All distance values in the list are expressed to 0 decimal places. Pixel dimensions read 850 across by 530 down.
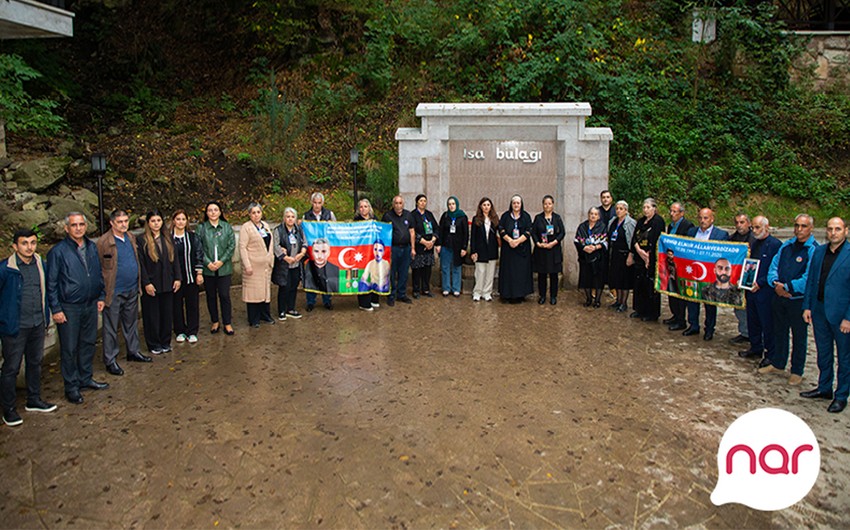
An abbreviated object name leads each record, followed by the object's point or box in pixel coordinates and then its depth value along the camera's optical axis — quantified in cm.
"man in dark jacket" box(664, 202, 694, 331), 911
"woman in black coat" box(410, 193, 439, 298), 1082
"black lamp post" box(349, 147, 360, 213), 1327
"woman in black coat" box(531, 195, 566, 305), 1059
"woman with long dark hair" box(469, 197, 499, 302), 1078
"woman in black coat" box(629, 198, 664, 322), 950
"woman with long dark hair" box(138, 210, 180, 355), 792
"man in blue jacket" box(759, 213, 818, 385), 682
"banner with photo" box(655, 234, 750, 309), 844
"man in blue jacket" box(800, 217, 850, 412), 616
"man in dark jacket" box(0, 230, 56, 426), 589
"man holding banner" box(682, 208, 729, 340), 867
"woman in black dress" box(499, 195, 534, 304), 1056
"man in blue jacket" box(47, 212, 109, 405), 646
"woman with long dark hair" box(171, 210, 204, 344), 832
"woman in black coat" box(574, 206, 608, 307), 1037
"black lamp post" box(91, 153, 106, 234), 1070
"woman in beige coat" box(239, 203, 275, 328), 910
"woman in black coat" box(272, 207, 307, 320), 964
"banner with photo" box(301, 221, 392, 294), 1007
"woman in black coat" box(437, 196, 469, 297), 1088
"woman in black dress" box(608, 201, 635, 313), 999
